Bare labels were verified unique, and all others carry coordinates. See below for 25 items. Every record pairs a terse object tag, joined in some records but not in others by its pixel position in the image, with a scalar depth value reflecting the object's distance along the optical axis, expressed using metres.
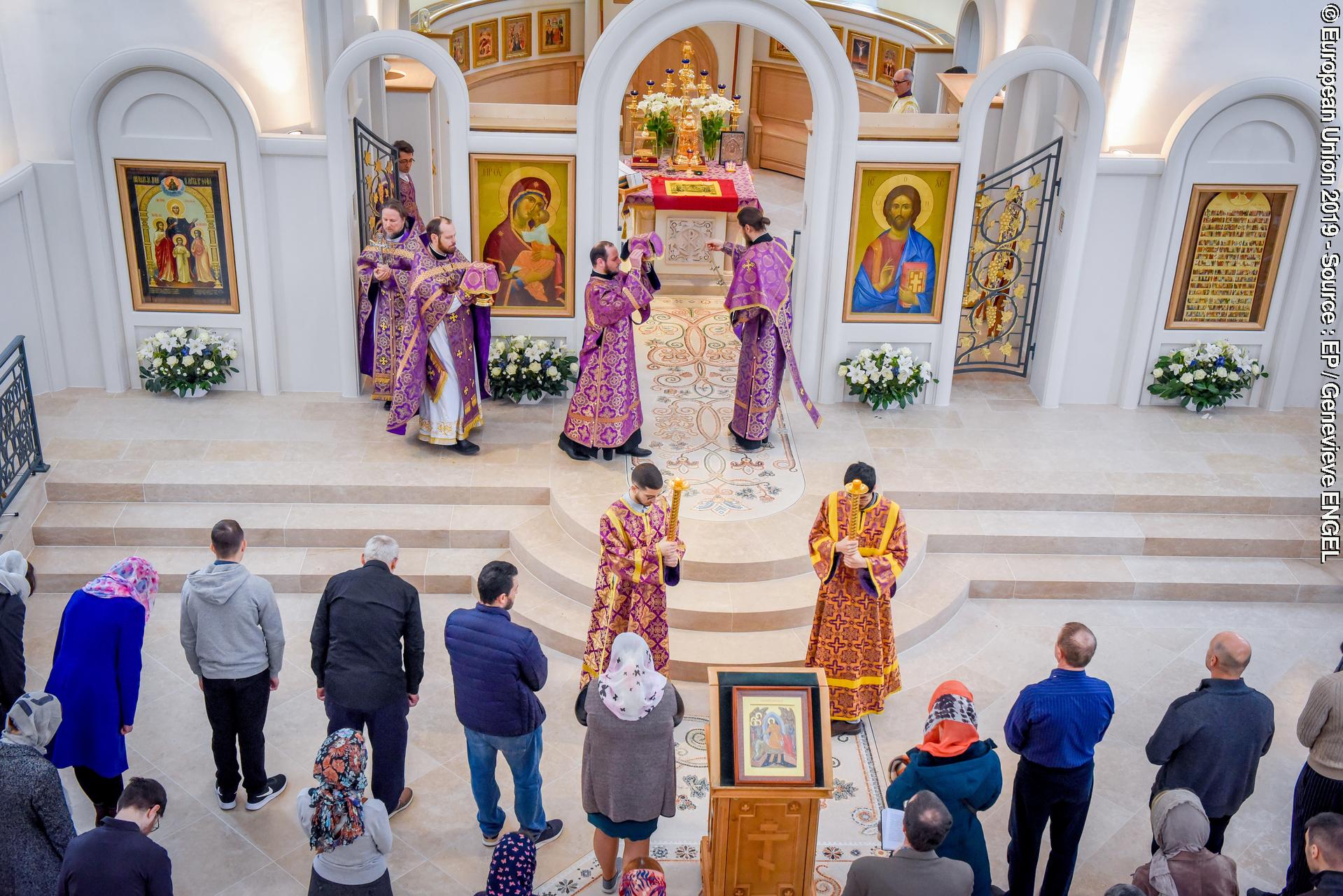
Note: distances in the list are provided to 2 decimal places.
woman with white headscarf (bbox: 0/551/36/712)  6.73
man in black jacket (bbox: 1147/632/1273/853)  6.43
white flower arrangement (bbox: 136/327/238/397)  11.34
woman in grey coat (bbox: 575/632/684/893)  5.90
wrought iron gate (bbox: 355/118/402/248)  11.59
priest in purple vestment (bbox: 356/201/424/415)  10.37
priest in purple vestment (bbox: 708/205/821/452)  10.27
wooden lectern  6.27
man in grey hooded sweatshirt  6.82
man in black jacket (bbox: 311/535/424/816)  6.75
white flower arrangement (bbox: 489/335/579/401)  11.49
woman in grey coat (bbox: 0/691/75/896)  5.69
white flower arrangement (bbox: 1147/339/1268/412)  11.94
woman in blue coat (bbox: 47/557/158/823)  6.59
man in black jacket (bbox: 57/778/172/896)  5.26
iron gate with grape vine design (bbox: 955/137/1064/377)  12.12
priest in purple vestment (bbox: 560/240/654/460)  9.73
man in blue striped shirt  6.43
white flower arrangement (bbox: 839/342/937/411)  11.72
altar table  14.27
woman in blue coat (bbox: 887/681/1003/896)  5.92
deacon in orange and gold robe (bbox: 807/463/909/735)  7.58
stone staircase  9.53
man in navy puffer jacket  6.45
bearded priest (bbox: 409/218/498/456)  10.17
